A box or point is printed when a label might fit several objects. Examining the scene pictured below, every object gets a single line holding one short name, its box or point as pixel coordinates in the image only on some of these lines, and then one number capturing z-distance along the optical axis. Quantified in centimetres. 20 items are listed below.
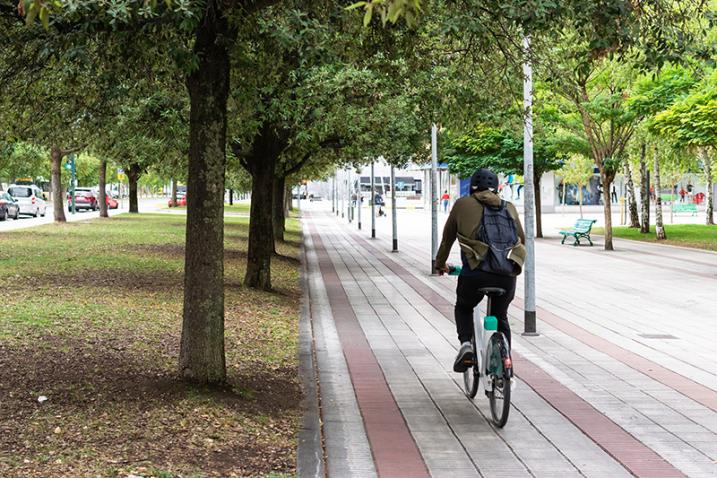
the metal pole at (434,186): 2044
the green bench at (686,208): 6728
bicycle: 640
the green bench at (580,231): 3291
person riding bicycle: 670
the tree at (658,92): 2672
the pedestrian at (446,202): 6598
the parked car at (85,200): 6125
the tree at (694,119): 2147
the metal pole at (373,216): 3785
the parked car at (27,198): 4729
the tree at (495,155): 3612
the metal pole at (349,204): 5600
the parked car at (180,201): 8350
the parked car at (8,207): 4200
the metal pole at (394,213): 2880
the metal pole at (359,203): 4631
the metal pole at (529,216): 1142
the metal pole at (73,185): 4528
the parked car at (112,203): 6858
